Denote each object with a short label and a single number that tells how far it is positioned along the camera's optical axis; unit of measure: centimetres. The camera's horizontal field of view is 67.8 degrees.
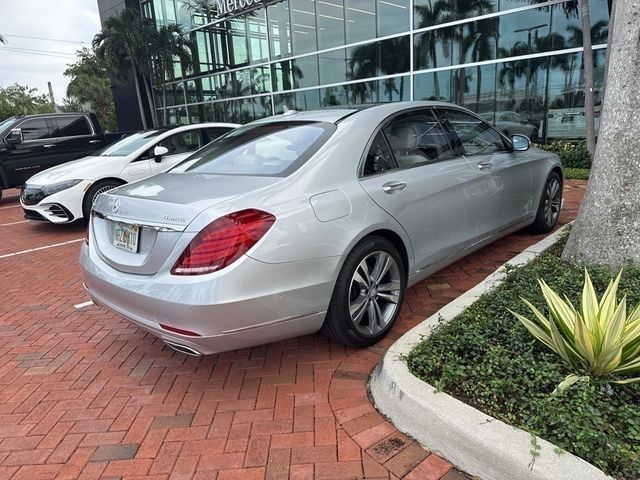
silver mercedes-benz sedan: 238
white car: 702
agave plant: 212
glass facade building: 1073
